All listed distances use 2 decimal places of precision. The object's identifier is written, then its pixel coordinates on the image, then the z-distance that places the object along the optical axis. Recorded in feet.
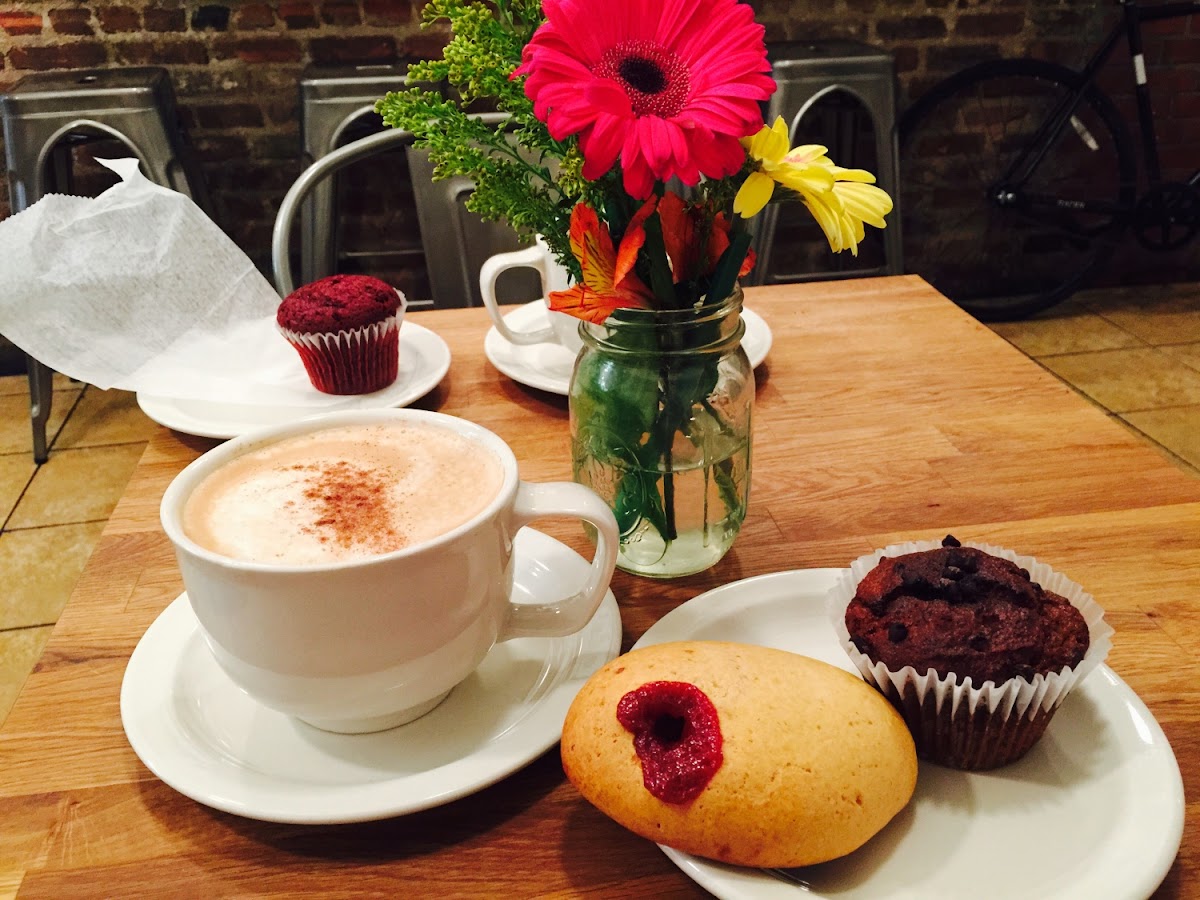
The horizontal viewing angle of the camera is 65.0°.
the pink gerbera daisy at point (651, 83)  1.76
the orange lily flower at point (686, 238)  2.02
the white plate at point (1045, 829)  1.53
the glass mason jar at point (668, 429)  2.15
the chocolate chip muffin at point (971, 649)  1.76
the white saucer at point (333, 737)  1.70
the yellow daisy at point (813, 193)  1.93
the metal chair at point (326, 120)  7.68
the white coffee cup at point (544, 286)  3.51
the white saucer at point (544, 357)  3.44
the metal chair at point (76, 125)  7.48
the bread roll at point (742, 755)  1.53
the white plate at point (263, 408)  3.22
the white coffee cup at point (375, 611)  1.66
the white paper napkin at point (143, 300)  3.14
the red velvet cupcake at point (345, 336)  3.43
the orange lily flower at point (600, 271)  1.92
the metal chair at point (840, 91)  8.09
